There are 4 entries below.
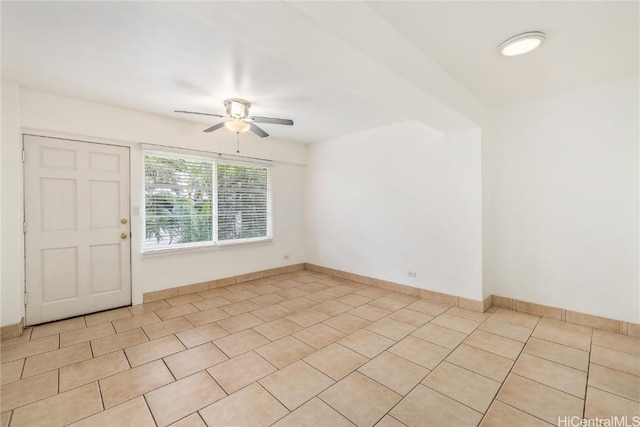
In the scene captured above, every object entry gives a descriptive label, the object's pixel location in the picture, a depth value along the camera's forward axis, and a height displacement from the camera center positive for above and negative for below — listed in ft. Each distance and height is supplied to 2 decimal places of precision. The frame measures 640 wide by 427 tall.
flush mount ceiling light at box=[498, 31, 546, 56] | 6.63 +4.17
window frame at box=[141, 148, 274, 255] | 12.53 +0.67
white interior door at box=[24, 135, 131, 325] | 10.09 -0.49
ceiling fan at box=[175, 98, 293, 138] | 10.24 +3.64
